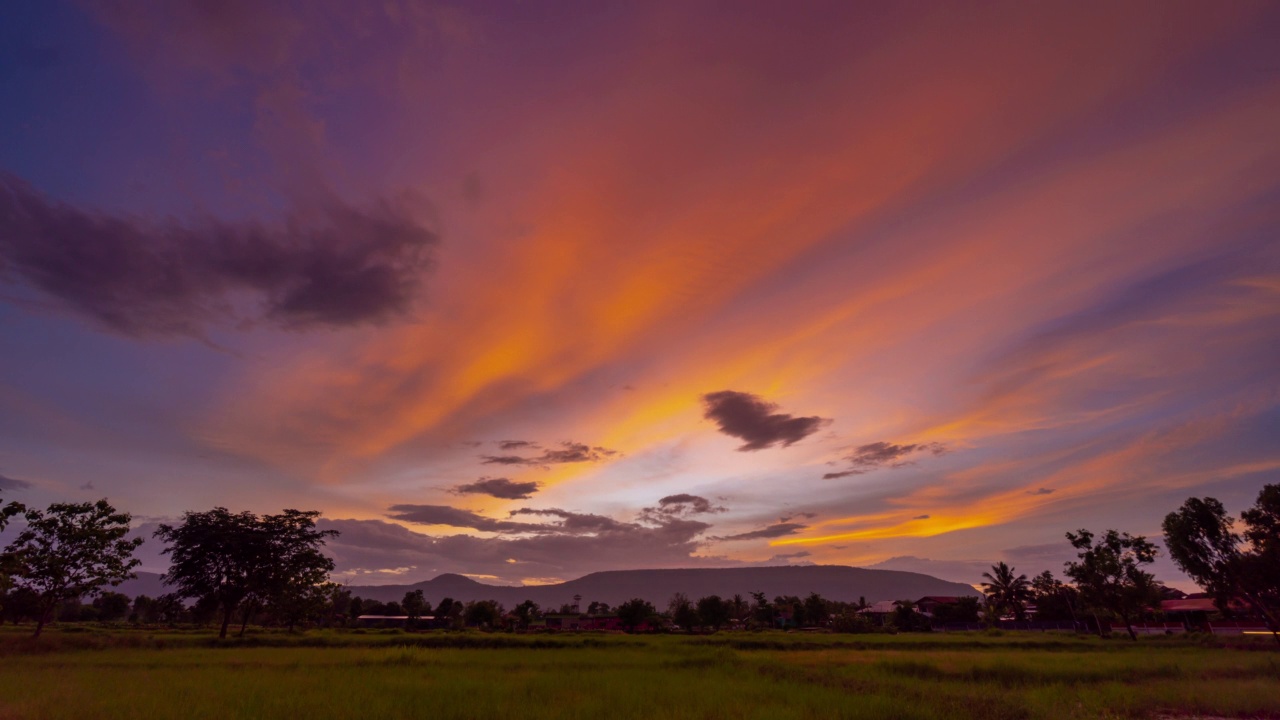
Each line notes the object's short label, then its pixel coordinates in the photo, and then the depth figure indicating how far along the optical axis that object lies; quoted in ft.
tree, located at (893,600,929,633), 283.38
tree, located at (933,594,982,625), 293.64
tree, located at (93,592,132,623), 307.78
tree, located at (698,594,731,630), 321.52
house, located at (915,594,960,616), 326.03
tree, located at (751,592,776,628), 366.22
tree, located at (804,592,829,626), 334.85
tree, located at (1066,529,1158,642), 197.26
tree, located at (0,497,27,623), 98.37
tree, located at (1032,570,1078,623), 272.51
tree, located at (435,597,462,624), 370.16
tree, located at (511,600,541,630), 356.18
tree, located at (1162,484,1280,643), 143.13
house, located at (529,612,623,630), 344.75
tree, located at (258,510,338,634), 165.27
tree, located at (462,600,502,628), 343.67
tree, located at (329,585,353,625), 412.07
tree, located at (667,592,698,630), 313.53
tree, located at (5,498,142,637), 116.98
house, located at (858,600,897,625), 322.08
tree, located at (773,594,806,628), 340.39
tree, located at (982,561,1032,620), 280.72
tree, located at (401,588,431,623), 388.16
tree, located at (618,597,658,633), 299.58
